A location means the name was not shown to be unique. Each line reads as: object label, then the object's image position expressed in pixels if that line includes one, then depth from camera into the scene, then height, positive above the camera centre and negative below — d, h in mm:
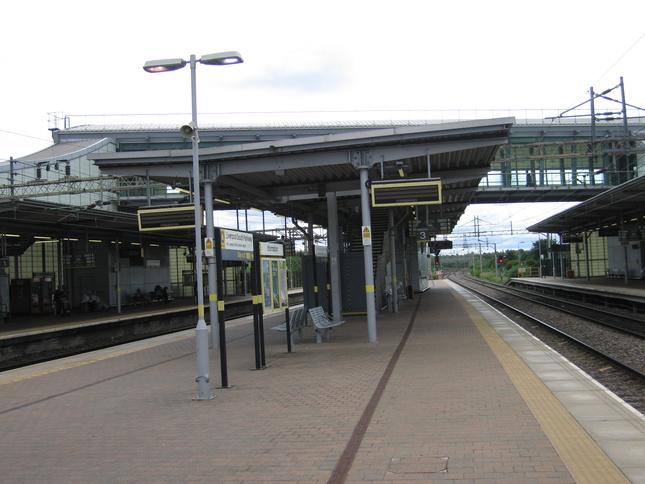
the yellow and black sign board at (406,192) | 12344 +1603
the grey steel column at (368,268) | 13367 +29
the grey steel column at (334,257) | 18234 +440
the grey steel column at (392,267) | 22094 +40
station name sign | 9422 +522
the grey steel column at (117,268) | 26984 +632
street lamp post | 8055 +1607
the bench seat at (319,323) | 13775 -1251
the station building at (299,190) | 13359 +2595
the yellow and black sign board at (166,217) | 12523 +1335
